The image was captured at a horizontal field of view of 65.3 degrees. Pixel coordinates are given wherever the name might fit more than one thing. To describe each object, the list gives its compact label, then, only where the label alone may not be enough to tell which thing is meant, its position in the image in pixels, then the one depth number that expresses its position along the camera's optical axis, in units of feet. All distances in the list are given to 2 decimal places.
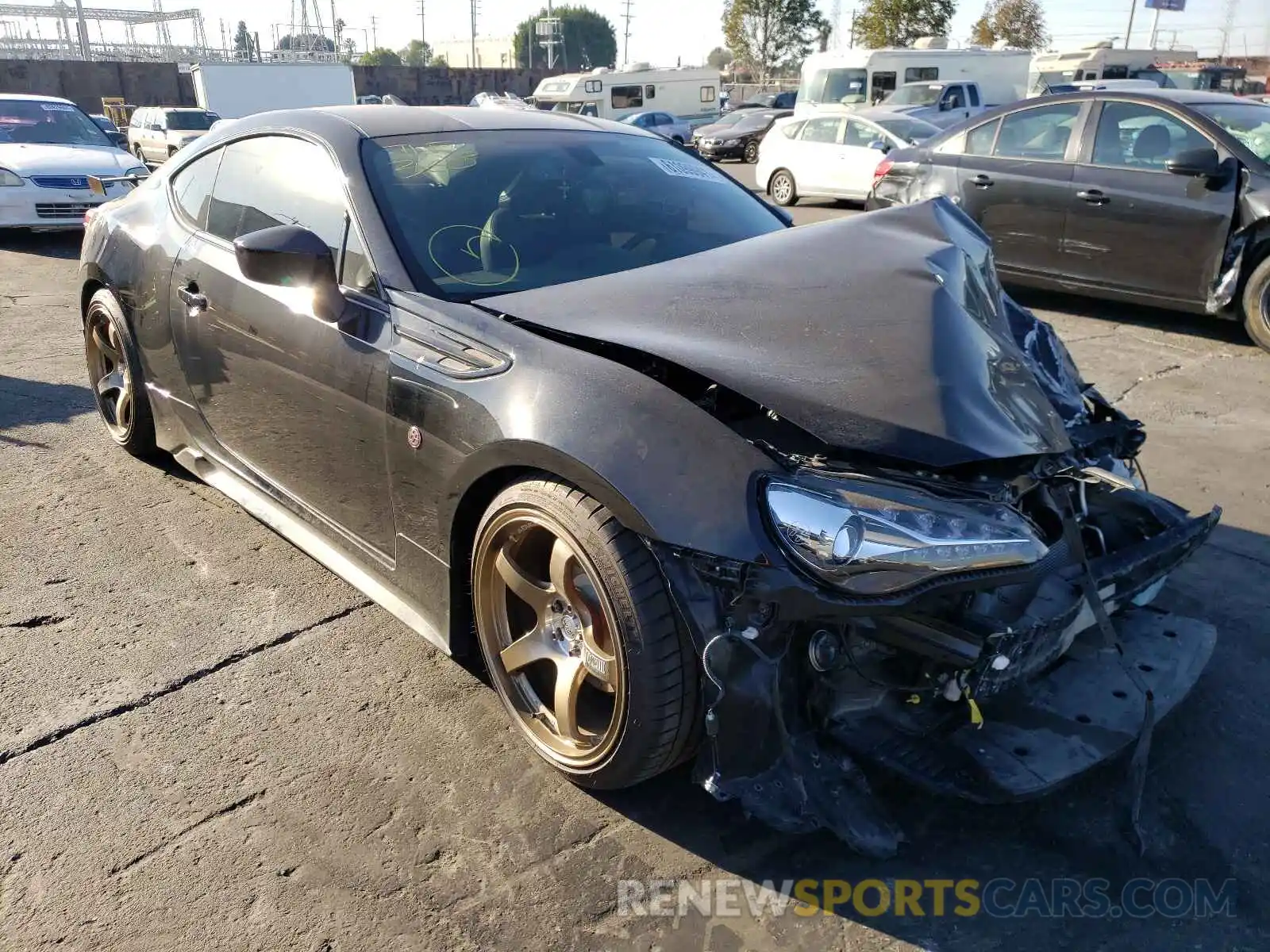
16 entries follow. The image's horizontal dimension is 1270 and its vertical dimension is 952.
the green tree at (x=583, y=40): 335.47
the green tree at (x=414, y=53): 354.33
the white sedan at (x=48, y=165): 35.12
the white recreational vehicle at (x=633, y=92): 105.60
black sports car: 6.77
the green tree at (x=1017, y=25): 188.65
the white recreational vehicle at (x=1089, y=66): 94.84
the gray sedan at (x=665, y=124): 90.33
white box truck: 94.12
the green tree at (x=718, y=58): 293.51
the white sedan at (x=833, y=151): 44.88
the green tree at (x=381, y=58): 320.09
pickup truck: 63.21
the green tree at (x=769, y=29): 161.82
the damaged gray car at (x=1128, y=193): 20.43
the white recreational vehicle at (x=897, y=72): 75.61
